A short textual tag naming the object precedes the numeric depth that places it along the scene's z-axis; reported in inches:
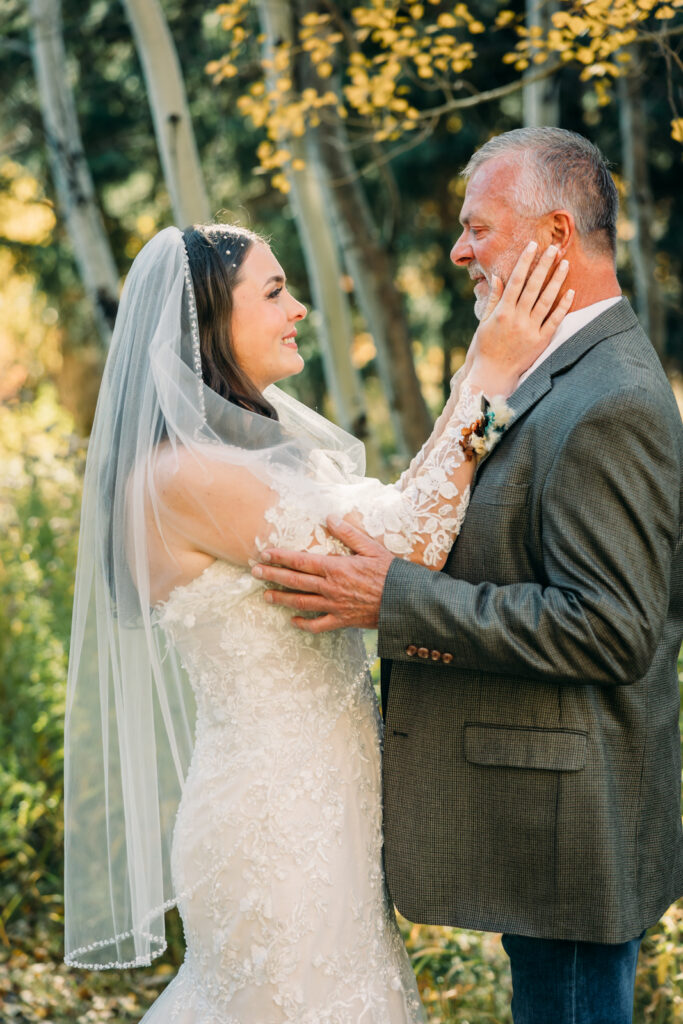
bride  95.0
